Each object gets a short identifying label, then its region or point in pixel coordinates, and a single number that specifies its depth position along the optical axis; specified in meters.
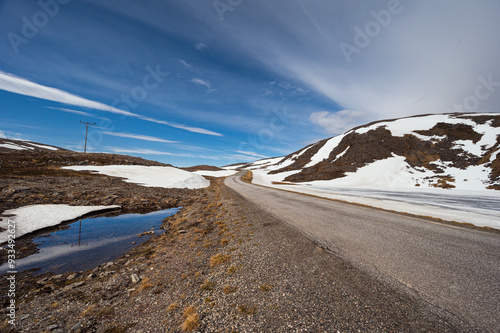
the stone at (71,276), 6.68
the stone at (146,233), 11.73
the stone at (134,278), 6.24
